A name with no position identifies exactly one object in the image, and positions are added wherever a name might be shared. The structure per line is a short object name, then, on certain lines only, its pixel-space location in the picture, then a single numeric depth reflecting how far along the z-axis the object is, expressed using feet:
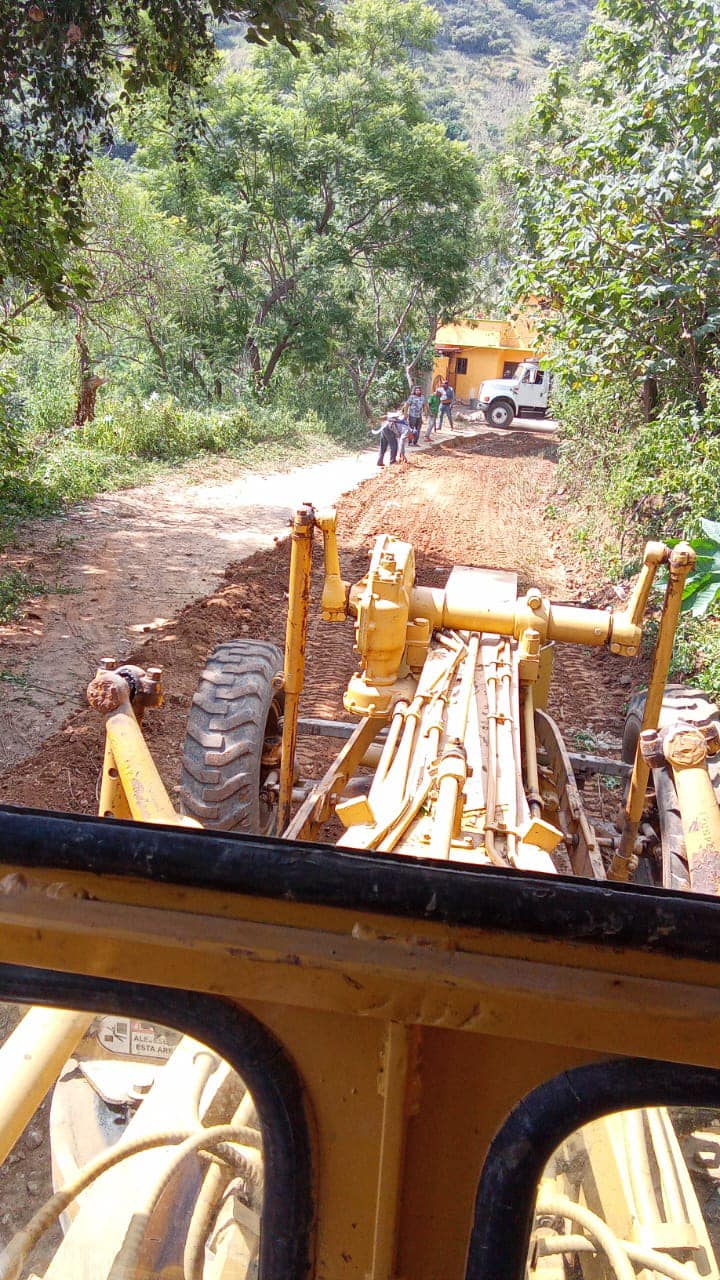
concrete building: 122.72
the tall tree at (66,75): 23.40
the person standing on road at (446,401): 94.89
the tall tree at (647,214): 30.71
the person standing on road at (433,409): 91.80
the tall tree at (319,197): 76.84
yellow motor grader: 2.97
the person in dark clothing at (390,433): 66.74
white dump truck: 103.19
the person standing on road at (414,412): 77.15
